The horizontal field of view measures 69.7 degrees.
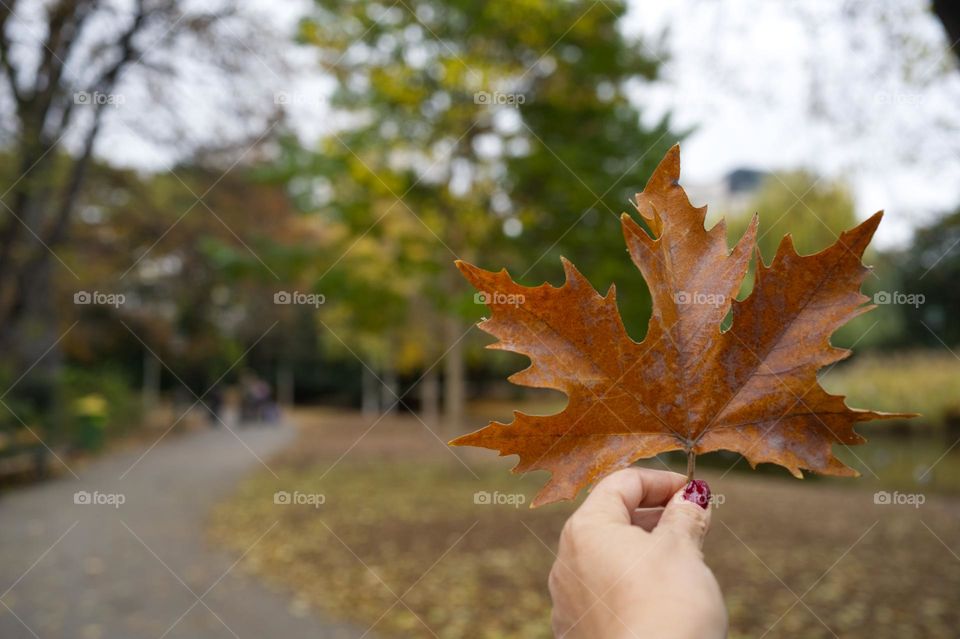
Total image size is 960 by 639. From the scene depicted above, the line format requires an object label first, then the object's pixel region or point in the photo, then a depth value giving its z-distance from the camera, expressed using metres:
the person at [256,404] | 25.00
